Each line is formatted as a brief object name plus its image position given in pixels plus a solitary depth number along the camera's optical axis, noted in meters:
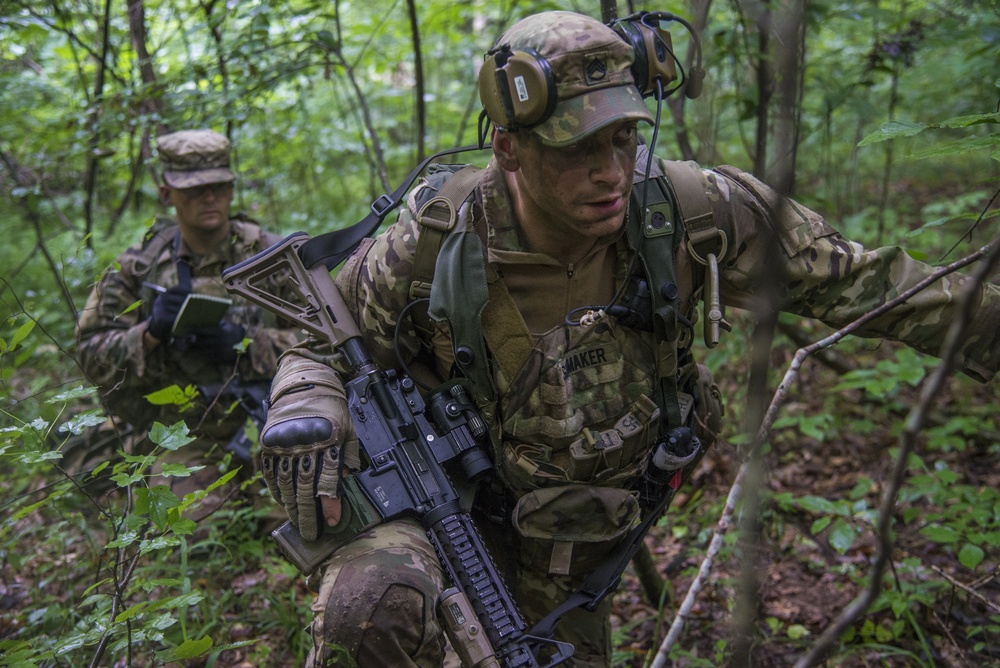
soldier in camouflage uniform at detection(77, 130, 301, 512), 4.87
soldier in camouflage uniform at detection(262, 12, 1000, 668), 2.39
